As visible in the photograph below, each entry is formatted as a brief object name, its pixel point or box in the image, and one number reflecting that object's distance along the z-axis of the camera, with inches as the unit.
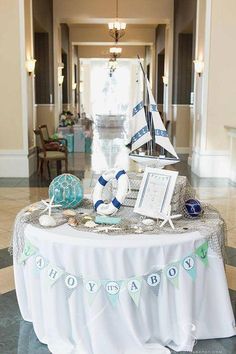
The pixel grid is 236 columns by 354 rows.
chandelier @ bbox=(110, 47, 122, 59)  721.6
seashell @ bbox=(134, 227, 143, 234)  98.3
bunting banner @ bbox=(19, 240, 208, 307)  93.3
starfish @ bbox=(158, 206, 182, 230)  102.8
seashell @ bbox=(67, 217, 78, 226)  103.0
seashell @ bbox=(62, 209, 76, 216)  110.6
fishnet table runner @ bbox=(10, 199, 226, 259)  100.1
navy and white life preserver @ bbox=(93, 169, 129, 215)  106.1
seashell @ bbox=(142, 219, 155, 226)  104.5
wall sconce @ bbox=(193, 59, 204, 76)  347.9
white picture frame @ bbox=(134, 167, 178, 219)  104.9
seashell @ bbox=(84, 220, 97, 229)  102.3
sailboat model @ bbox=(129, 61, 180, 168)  115.0
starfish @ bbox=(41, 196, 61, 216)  111.9
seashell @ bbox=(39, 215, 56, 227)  101.7
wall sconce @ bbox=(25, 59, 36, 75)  339.9
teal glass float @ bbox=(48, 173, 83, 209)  114.7
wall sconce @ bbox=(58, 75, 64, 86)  554.3
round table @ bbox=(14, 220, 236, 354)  93.0
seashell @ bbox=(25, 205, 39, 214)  116.4
